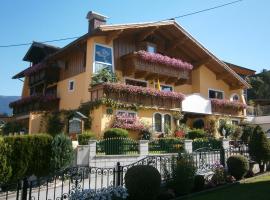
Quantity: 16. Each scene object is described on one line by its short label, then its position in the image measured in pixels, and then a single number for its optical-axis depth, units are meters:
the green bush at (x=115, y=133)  13.50
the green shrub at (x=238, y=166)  9.30
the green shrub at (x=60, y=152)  9.46
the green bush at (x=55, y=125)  16.17
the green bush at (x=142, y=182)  6.62
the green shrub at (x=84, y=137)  12.56
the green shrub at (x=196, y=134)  17.19
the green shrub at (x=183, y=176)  7.67
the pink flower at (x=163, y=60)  16.56
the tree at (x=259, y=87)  35.18
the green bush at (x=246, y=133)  18.10
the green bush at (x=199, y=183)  8.36
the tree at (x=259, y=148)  10.32
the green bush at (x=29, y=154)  8.76
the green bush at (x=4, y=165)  8.17
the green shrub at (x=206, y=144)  13.34
